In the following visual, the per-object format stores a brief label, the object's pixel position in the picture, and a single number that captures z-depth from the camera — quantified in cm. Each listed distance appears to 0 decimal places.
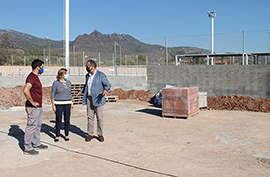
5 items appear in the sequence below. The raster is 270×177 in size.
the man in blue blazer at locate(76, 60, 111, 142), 691
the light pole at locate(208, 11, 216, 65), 2278
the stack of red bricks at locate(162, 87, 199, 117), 1036
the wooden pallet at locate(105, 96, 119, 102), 1615
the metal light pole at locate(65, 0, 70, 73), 1783
